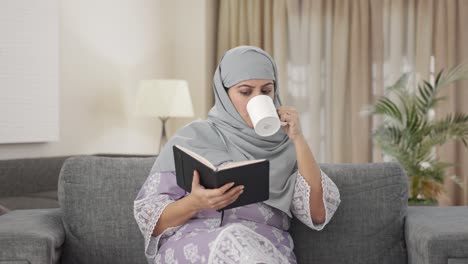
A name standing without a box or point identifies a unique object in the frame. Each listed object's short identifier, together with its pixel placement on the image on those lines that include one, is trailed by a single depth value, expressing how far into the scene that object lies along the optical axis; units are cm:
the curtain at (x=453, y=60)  569
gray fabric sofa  241
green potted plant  488
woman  206
